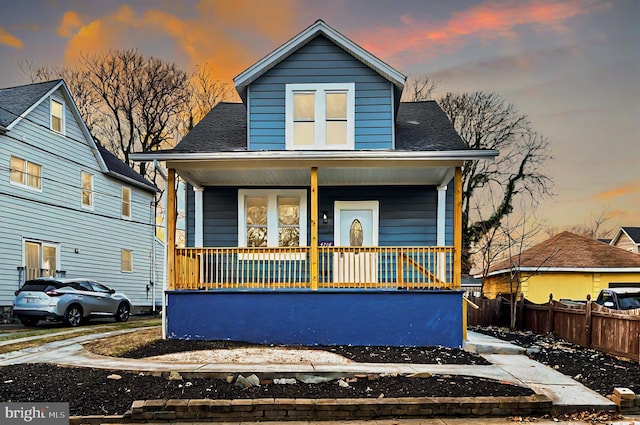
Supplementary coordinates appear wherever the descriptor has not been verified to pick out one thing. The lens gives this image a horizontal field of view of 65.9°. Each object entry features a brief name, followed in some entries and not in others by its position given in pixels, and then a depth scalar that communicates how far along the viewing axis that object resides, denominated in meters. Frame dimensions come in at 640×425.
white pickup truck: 13.48
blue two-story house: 9.84
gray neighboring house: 15.90
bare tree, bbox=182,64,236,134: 29.25
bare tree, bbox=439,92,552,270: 26.73
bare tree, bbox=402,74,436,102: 29.27
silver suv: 13.45
